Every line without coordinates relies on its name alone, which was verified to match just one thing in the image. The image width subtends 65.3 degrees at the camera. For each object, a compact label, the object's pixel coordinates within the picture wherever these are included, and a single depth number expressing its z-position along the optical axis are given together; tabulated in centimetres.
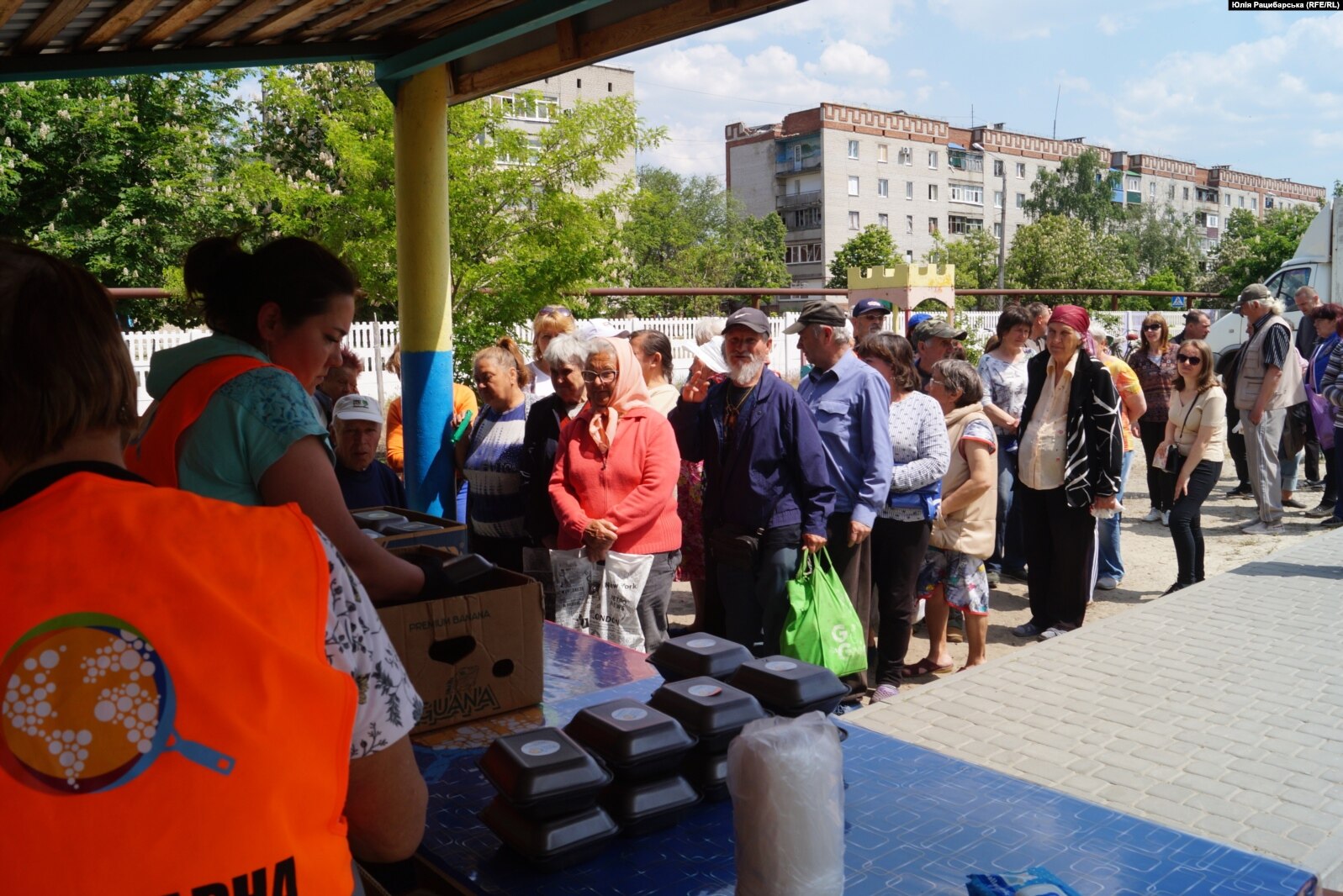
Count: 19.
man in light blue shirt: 505
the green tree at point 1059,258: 4966
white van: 1686
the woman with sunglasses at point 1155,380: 930
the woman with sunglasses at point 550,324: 592
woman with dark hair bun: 198
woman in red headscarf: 597
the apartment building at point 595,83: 7219
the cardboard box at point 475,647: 228
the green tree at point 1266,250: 4728
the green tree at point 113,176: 1891
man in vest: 937
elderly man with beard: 475
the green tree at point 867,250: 5797
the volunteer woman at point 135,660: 101
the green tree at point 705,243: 6462
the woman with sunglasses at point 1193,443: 706
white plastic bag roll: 156
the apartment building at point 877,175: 8644
